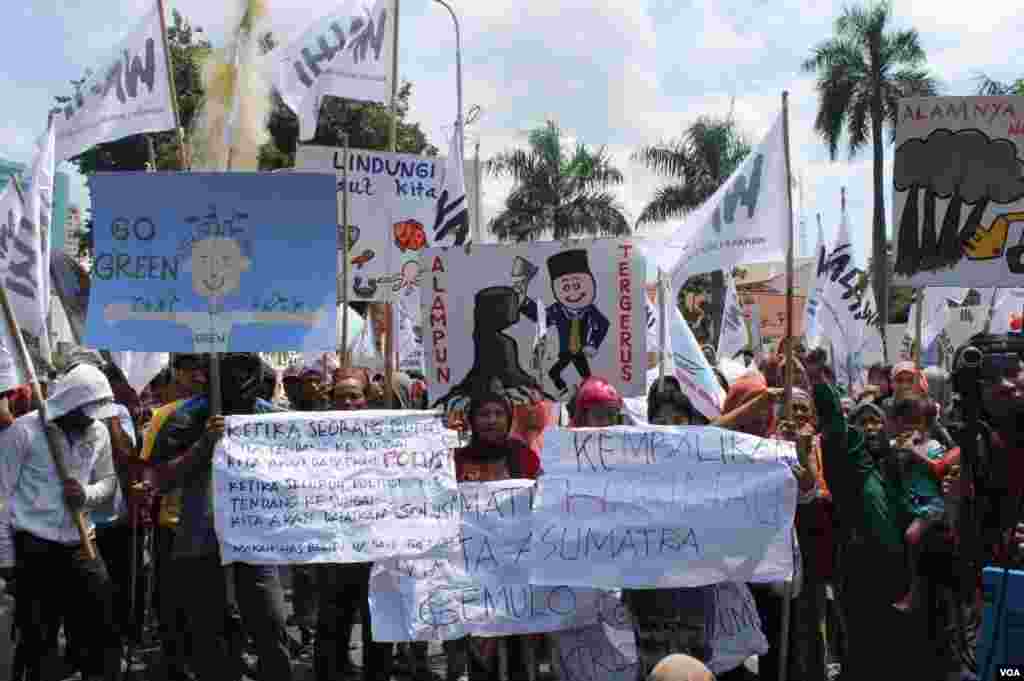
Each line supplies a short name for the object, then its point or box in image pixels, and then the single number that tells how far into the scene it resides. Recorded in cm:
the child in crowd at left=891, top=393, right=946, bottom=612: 584
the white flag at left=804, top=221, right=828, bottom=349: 1288
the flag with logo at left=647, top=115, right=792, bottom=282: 721
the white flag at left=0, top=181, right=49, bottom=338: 688
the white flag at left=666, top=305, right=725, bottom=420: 802
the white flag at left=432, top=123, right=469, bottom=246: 961
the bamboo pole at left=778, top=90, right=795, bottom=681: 563
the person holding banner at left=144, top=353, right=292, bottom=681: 592
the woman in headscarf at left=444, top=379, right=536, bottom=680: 596
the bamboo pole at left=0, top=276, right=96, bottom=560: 621
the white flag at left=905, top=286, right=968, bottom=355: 1542
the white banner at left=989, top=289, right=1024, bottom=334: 1450
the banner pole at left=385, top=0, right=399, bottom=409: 688
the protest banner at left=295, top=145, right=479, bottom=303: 970
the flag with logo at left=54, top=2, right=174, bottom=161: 864
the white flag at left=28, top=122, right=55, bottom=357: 699
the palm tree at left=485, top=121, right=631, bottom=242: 4666
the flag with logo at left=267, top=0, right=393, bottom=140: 977
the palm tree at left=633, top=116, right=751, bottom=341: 4206
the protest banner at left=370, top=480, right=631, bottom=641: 575
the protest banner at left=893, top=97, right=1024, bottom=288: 685
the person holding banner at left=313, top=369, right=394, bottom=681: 620
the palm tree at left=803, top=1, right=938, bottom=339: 4084
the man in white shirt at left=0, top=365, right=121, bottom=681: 623
